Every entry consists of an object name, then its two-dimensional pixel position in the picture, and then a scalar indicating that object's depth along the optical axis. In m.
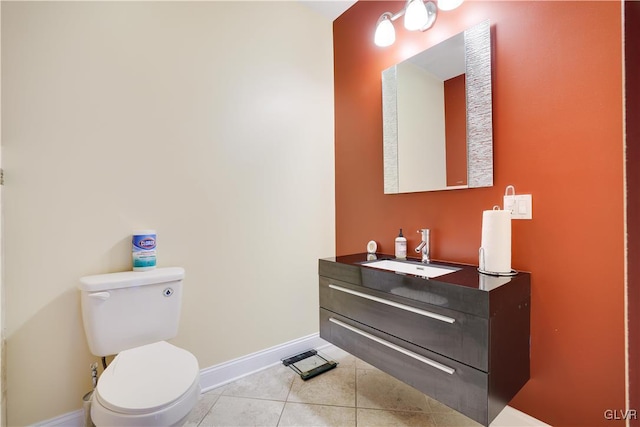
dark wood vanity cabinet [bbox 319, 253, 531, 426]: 1.10
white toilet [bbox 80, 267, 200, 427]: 0.96
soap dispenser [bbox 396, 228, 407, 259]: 1.88
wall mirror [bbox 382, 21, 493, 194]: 1.51
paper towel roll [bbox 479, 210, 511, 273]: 1.32
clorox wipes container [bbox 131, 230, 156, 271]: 1.49
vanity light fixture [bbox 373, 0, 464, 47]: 1.54
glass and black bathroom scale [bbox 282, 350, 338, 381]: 1.92
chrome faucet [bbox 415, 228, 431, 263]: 1.72
